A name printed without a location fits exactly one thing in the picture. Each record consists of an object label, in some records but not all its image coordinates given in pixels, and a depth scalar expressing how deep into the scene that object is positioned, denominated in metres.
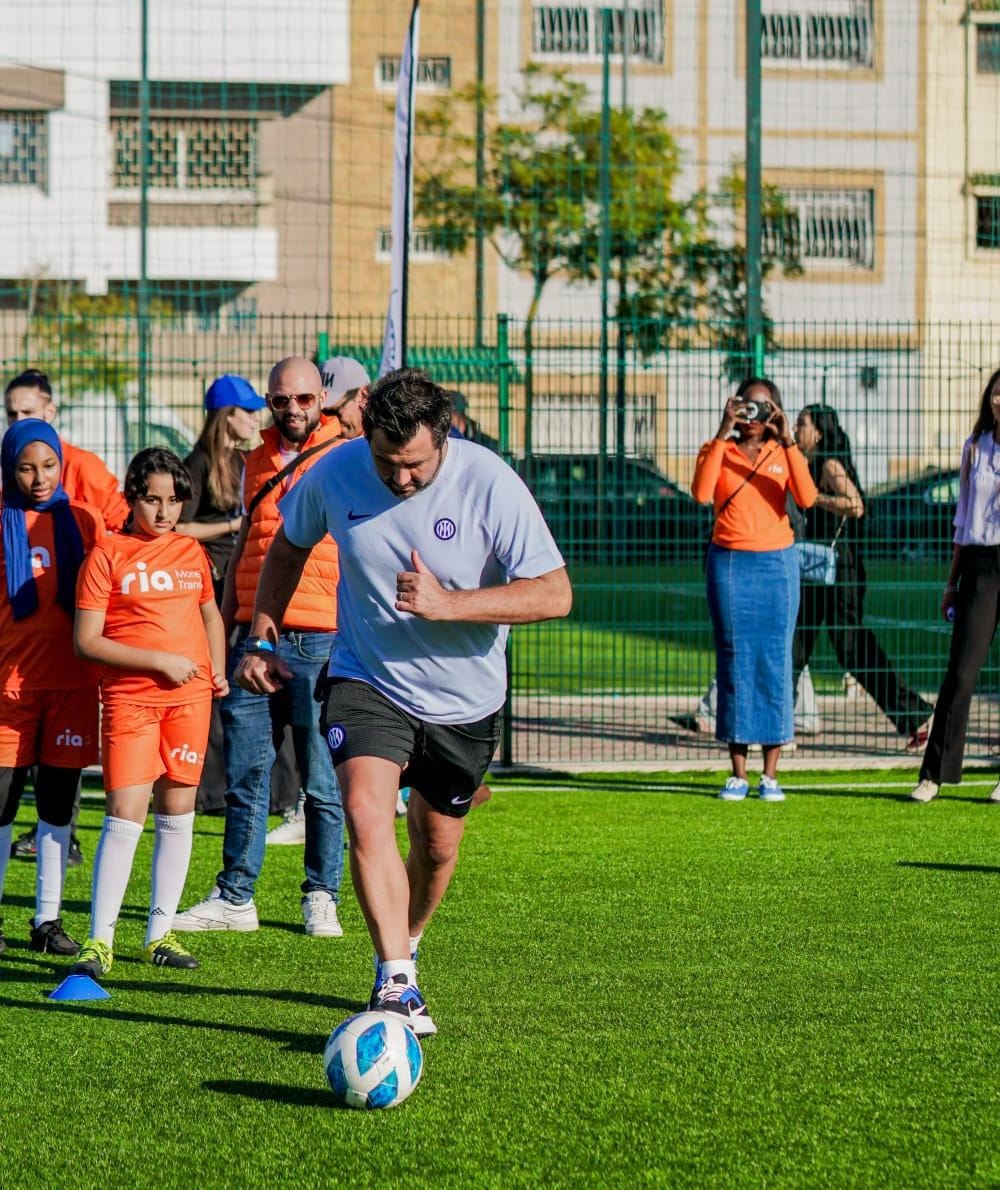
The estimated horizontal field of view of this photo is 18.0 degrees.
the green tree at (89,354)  20.10
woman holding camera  16.93
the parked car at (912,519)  19.83
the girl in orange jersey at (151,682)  10.51
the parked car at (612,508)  19.11
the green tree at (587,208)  43.49
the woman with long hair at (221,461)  14.36
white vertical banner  14.88
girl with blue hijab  11.01
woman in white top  16.32
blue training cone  10.10
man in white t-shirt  8.58
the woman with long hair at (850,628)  19.80
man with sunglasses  11.83
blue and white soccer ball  7.85
